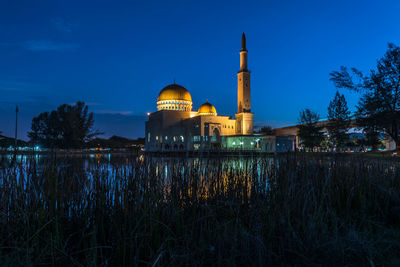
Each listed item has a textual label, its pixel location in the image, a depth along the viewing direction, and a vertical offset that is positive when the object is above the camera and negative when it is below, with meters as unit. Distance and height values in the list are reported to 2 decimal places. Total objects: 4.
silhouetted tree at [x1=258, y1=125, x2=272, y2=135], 65.91 +5.02
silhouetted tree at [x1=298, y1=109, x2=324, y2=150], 32.03 +1.71
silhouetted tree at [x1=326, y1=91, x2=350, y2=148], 32.56 +3.41
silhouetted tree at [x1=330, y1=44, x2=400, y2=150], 15.02 +2.87
